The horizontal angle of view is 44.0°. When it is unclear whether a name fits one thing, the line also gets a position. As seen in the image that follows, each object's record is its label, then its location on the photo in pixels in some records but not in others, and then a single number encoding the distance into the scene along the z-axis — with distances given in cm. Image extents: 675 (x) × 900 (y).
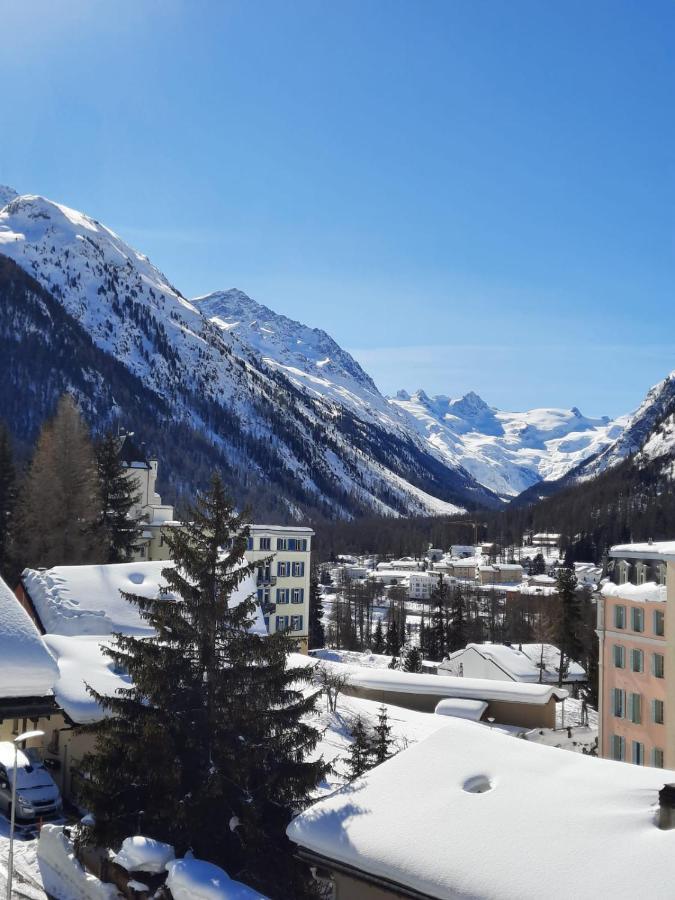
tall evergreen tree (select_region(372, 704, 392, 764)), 2470
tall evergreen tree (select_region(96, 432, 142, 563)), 5669
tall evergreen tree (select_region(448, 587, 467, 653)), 8800
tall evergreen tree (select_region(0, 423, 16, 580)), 5297
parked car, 2020
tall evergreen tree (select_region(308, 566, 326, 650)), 9694
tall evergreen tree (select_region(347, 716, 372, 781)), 2428
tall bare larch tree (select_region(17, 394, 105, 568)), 5106
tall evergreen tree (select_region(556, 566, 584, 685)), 7281
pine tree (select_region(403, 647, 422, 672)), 7025
